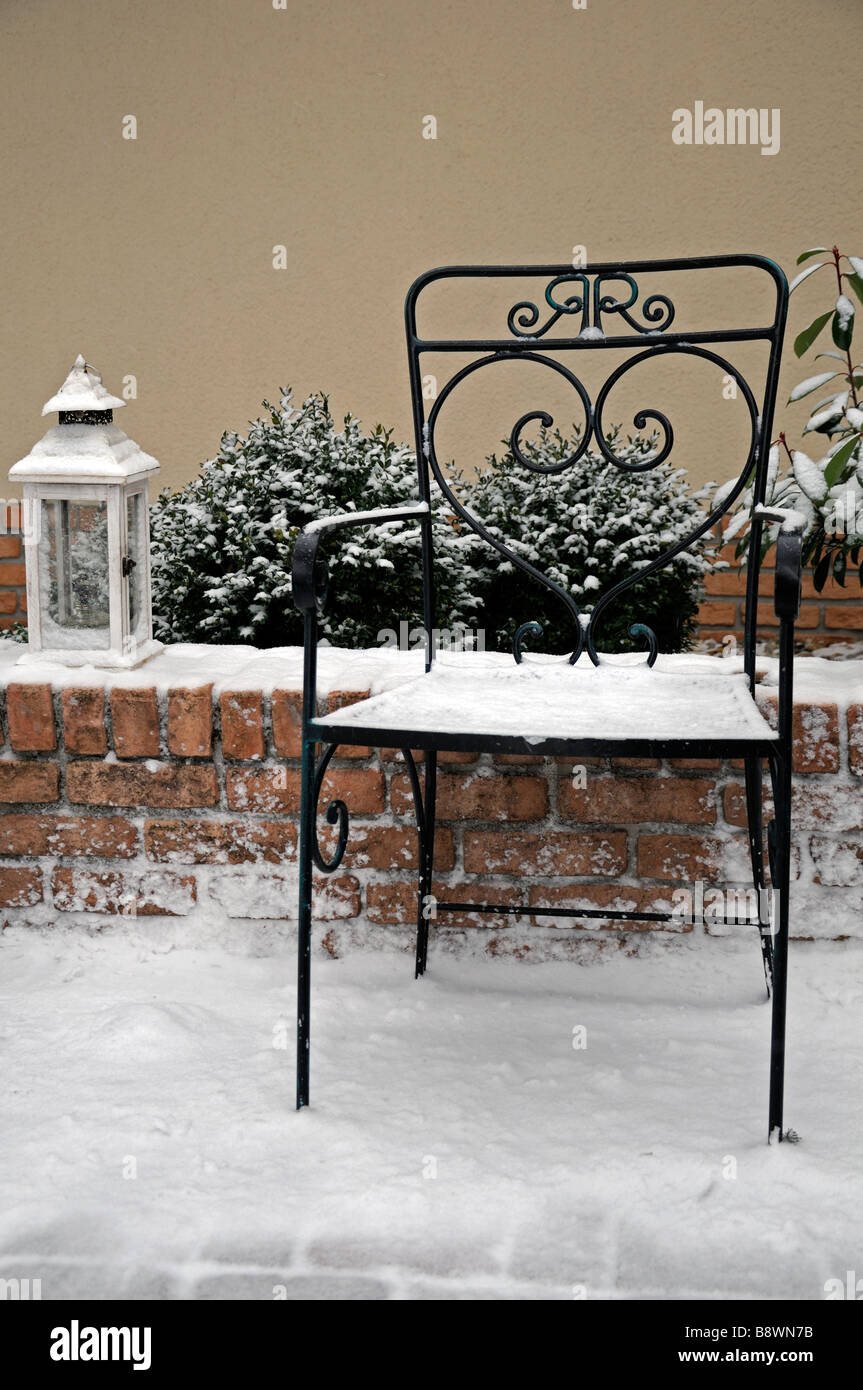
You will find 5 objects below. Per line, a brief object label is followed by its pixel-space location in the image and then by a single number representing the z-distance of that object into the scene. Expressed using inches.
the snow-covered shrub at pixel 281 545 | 86.9
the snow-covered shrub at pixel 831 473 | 71.2
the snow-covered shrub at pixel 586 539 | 95.8
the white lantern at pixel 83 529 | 70.0
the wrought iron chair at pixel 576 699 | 48.1
